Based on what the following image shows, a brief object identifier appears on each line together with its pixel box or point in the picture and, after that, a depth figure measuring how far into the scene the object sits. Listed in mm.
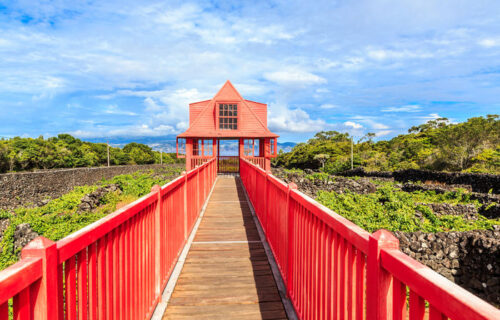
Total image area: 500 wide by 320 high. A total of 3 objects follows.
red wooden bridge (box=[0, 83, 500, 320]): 1296
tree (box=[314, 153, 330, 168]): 55403
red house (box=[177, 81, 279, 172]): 20984
